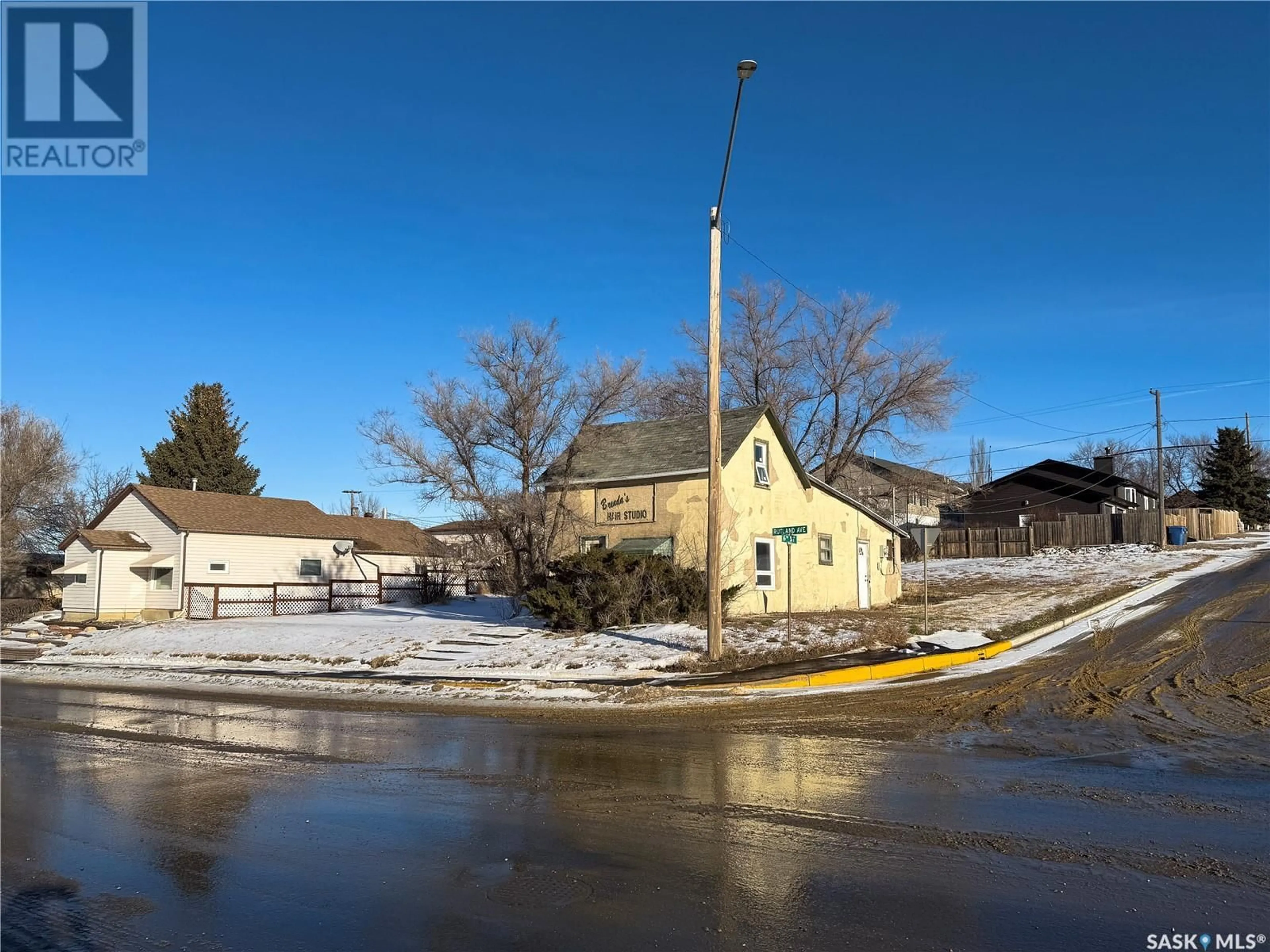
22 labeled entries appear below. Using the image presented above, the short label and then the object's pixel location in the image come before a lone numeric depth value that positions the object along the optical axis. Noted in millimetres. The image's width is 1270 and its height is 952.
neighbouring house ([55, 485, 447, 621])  33719
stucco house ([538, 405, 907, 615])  24094
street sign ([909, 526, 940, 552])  20391
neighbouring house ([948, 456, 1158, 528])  62469
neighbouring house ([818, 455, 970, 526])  44219
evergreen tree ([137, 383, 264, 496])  52688
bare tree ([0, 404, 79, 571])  41688
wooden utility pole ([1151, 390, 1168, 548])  43219
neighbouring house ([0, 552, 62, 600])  40094
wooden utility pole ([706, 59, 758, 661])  16094
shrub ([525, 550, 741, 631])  20578
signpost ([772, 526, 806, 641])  17172
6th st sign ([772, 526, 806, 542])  17188
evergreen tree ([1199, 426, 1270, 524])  65375
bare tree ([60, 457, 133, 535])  53781
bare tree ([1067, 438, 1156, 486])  101562
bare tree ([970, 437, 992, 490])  103688
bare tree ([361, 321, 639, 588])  26078
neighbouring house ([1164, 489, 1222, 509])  67812
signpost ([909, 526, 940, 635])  20312
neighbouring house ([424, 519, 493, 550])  26703
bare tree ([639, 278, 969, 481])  40281
